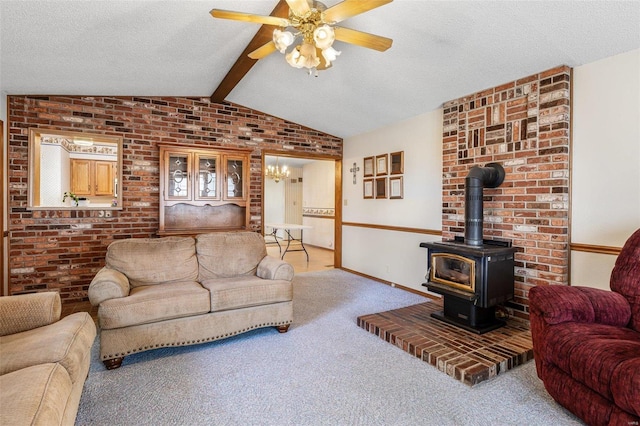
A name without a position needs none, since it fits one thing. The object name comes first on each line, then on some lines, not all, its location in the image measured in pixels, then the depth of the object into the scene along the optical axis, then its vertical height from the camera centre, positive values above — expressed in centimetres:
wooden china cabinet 438 +26
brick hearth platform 230 -106
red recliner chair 156 -71
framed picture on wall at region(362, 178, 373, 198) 513 +34
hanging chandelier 804 +91
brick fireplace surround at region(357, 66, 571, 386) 261 +2
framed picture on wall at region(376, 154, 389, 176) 483 +67
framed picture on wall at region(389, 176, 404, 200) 456 +30
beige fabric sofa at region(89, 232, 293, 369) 246 -68
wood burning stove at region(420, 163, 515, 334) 282 -54
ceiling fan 194 +115
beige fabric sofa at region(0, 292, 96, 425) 115 -66
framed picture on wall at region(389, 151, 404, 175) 453 +65
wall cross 546 +66
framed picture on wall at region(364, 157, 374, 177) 511 +67
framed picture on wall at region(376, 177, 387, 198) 484 +33
